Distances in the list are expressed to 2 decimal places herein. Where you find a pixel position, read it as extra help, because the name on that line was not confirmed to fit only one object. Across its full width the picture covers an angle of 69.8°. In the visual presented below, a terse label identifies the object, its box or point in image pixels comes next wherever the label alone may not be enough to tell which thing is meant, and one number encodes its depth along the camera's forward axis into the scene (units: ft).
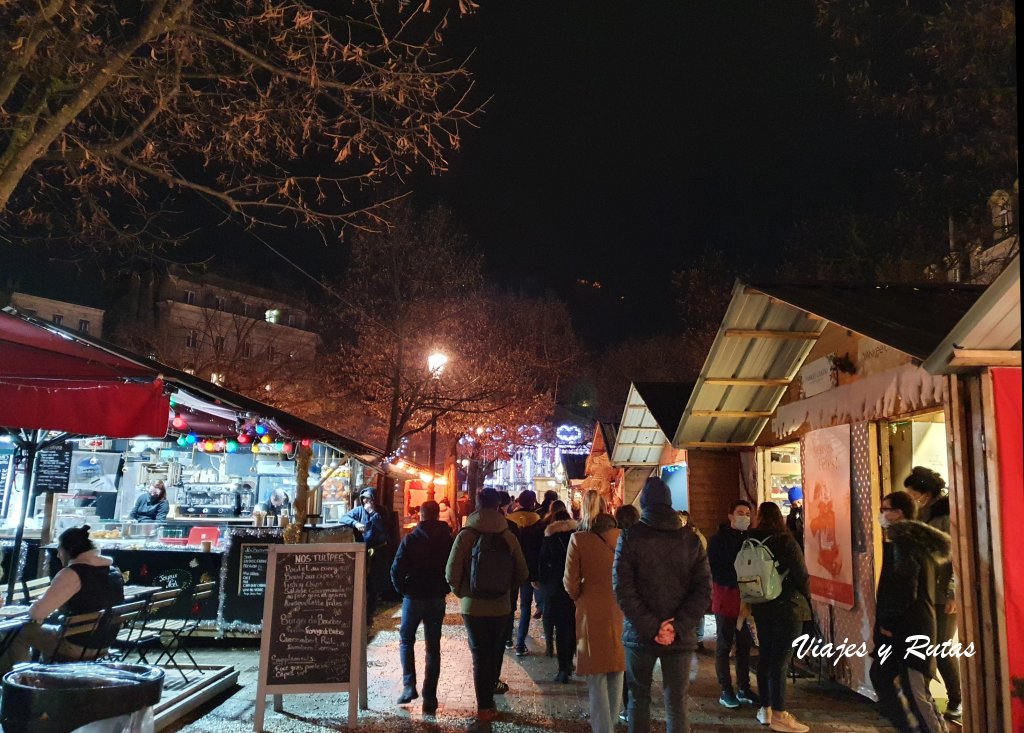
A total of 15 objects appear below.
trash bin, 12.85
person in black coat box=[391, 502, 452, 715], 21.39
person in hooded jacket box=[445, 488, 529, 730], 19.58
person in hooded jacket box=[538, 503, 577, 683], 25.04
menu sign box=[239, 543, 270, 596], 30.66
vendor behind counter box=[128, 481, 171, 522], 43.88
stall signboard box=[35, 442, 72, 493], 35.14
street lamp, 64.75
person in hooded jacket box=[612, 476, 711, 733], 15.43
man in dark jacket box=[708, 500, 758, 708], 22.31
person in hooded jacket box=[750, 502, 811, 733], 19.97
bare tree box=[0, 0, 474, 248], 23.03
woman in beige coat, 17.58
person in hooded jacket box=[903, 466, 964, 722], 18.48
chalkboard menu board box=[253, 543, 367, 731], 19.94
